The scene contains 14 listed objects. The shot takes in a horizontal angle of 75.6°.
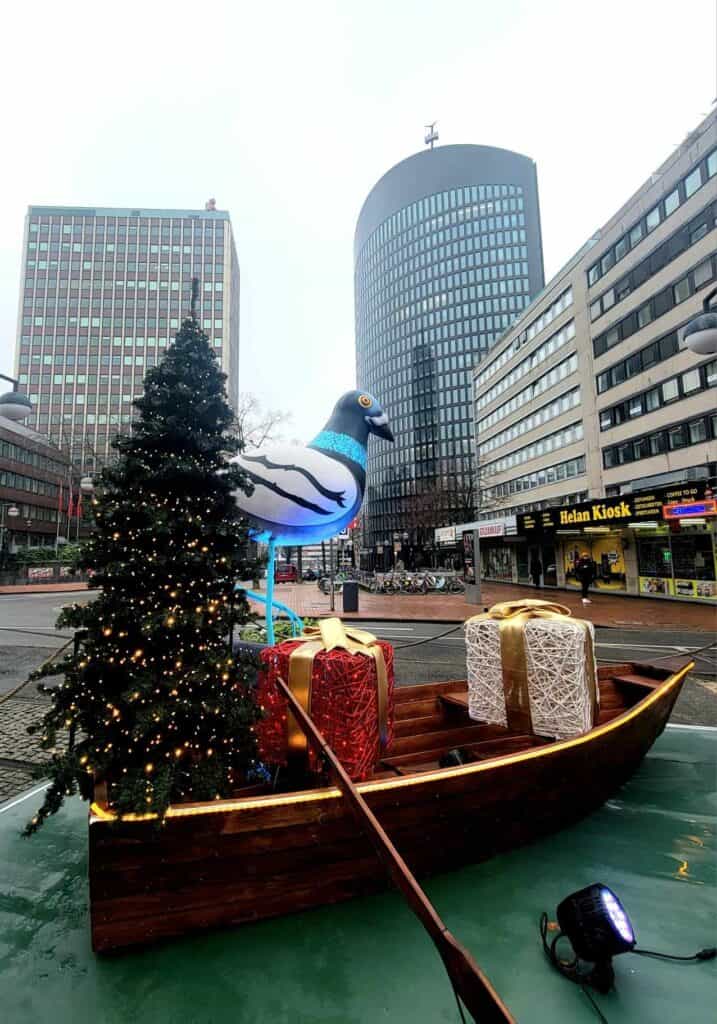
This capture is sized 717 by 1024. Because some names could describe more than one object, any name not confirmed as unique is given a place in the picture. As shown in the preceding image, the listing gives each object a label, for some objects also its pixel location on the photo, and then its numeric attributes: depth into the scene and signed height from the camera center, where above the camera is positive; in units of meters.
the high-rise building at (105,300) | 74.69 +44.20
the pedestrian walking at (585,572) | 16.99 -0.78
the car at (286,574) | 38.94 -1.33
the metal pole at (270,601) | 4.86 -0.47
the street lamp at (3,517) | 35.49 +4.13
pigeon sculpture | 4.79 +0.77
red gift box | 2.74 -0.88
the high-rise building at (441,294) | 84.19 +49.23
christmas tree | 2.24 -0.32
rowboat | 2.02 -1.39
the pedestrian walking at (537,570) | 26.11 -1.03
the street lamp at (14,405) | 7.03 +2.44
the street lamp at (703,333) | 6.62 +3.07
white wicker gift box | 3.20 -0.86
